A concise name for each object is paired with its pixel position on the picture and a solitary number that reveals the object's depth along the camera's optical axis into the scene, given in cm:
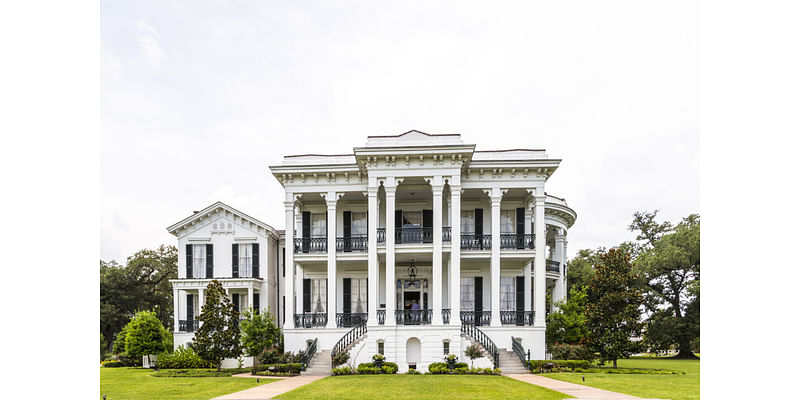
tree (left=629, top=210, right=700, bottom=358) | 3425
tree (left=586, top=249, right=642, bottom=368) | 2230
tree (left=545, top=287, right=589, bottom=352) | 2591
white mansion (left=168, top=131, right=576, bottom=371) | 2267
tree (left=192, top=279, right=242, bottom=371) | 2184
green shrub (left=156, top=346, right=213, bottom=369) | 2473
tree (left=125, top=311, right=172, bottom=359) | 2619
